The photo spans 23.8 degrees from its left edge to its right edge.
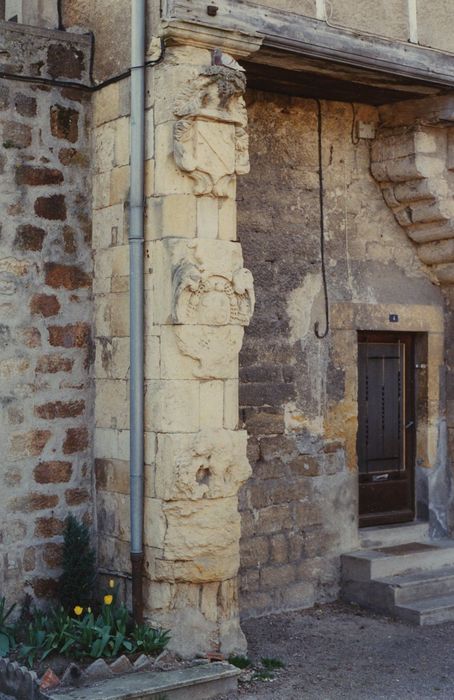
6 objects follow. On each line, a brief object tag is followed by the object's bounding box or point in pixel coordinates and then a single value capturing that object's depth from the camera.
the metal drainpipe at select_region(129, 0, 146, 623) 5.98
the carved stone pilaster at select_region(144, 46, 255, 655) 5.89
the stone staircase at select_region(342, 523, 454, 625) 7.36
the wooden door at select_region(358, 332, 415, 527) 8.23
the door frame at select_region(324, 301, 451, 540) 7.86
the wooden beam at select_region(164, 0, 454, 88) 5.88
